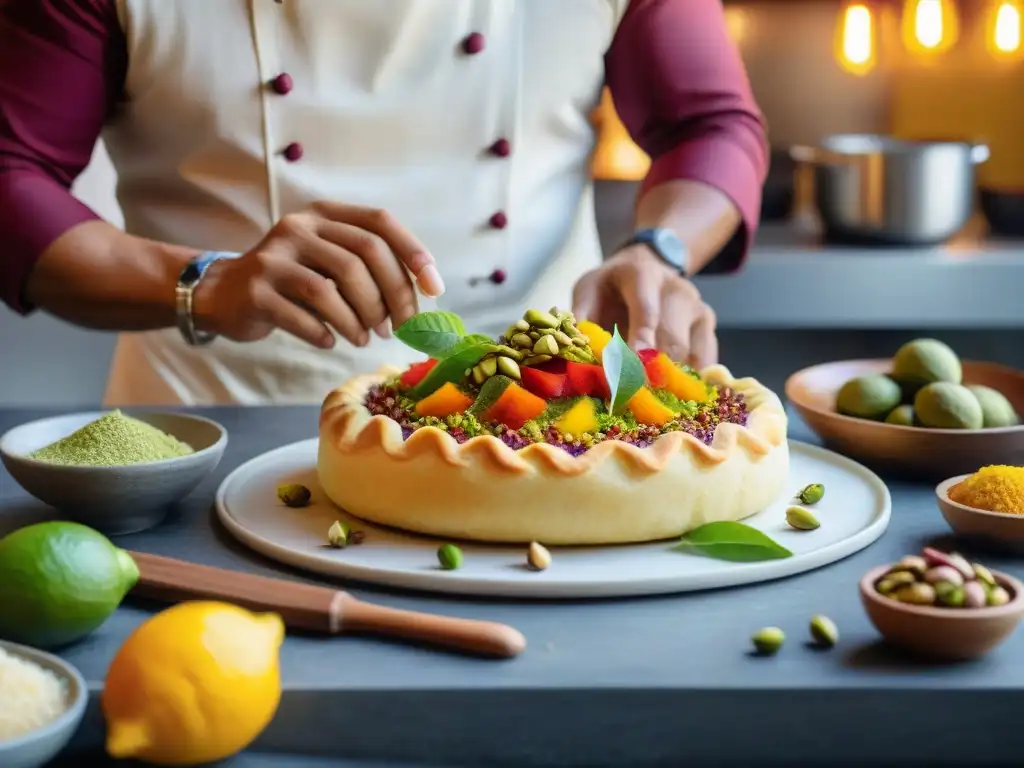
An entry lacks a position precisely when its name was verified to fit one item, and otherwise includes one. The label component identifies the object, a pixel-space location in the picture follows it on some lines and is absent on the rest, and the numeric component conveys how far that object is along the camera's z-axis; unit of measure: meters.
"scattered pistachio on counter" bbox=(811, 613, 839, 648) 0.98
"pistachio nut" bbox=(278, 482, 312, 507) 1.32
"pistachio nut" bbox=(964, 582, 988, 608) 0.94
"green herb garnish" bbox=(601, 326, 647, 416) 1.26
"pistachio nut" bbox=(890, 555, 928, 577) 0.98
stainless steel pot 3.13
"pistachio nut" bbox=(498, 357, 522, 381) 1.29
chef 1.80
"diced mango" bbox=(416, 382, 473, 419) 1.31
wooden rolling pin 0.98
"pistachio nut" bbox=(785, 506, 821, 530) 1.22
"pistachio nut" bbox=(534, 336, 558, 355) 1.30
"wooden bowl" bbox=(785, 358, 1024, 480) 1.38
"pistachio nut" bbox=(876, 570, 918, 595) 0.97
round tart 1.18
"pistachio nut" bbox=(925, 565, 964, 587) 0.96
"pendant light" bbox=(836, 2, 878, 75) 3.70
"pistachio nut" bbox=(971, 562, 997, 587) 0.98
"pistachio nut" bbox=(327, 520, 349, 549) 1.19
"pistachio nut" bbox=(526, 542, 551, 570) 1.13
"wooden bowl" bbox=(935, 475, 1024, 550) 1.15
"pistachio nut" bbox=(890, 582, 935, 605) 0.95
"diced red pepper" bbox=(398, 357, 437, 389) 1.43
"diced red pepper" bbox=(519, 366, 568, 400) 1.29
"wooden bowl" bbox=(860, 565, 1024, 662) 0.93
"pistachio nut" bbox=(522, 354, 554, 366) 1.31
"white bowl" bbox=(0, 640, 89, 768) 0.80
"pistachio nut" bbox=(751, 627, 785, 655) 0.97
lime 0.97
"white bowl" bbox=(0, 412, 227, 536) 1.21
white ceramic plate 1.09
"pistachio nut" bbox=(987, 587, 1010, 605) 0.95
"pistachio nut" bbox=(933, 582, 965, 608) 0.94
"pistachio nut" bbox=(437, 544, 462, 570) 1.12
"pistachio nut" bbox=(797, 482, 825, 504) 1.31
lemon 0.85
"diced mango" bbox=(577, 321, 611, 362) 1.35
